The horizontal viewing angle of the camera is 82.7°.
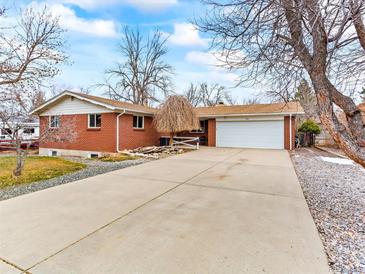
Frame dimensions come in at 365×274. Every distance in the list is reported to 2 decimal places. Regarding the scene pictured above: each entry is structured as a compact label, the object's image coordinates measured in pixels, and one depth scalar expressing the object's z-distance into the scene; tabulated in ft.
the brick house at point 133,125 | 41.29
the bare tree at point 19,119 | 23.58
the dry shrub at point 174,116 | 43.25
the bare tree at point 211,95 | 108.58
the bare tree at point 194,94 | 109.91
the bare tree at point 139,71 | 88.28
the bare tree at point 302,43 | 10.05
